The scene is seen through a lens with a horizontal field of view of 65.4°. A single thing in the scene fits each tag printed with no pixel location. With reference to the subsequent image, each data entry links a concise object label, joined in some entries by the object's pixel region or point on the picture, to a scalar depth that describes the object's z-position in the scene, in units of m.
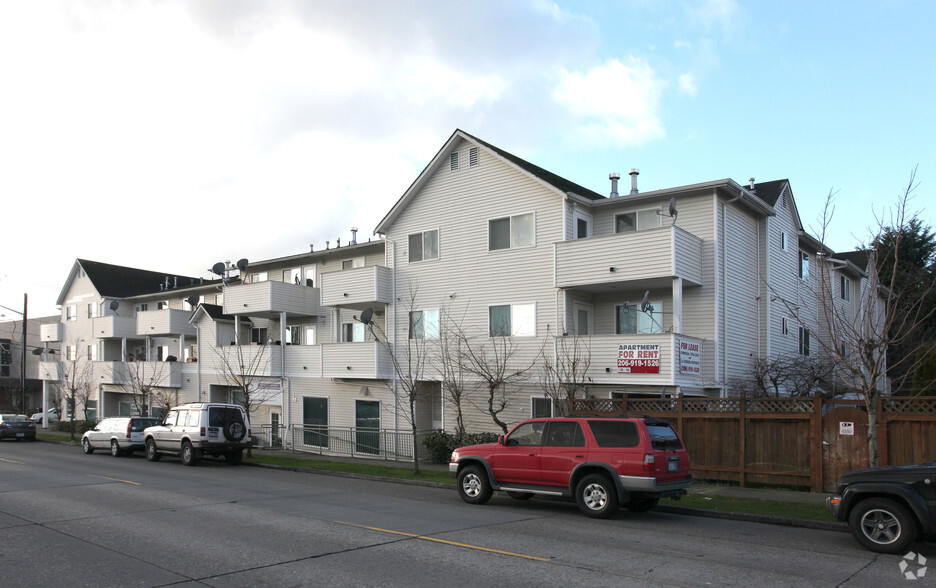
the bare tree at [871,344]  12.41
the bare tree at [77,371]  45.56
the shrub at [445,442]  24.12
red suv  12.60
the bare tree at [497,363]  22.91
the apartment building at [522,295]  21.17
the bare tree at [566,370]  20.89
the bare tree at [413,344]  25.92
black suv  9.50
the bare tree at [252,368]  31.67
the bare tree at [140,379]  39.47
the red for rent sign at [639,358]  19.97
